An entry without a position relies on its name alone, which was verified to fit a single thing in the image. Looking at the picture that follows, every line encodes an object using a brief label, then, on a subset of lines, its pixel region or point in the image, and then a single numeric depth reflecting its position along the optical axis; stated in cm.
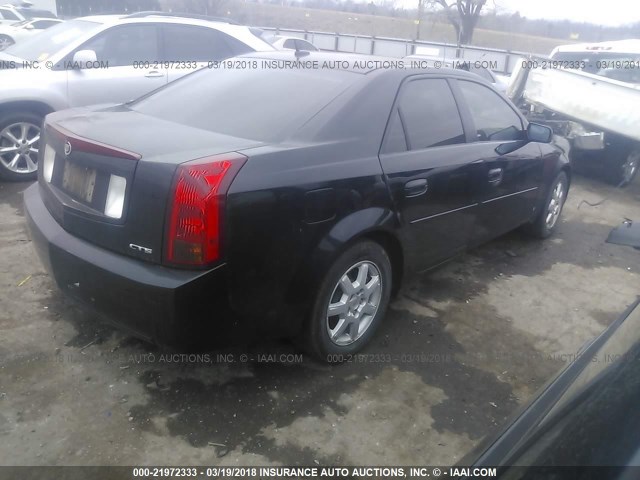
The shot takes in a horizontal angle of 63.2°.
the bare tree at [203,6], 3569
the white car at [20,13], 2192
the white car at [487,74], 1023
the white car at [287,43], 1284
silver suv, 538
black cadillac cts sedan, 221
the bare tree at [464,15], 3547
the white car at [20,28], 1359
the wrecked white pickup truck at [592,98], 729
